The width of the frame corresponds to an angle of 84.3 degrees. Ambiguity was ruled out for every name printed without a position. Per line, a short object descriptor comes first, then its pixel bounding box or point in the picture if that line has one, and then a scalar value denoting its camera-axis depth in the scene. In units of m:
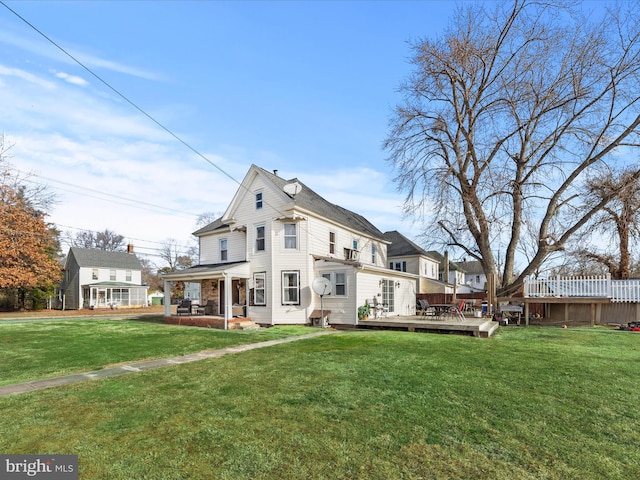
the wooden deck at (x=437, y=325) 12.79
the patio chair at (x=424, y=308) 16.20
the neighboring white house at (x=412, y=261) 31.70
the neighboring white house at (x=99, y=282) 38.91
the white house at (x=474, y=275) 61.25
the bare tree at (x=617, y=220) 18.97
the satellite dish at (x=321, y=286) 16.34
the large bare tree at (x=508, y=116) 18.41
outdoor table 15.50
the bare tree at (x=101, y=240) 58.72
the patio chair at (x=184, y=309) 19.56
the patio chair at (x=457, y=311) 15.76
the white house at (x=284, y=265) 16.75
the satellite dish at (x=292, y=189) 17.47
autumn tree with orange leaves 30.28
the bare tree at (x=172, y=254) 52.38
